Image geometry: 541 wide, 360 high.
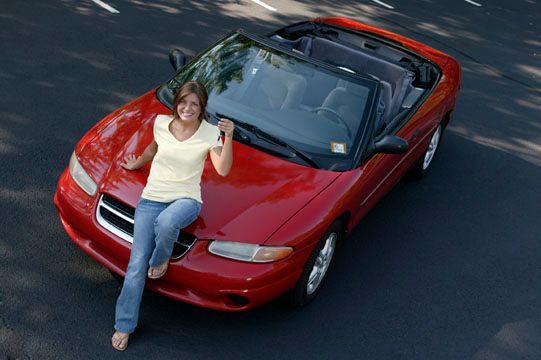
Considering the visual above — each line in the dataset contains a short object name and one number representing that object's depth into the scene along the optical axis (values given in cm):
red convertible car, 452
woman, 442
